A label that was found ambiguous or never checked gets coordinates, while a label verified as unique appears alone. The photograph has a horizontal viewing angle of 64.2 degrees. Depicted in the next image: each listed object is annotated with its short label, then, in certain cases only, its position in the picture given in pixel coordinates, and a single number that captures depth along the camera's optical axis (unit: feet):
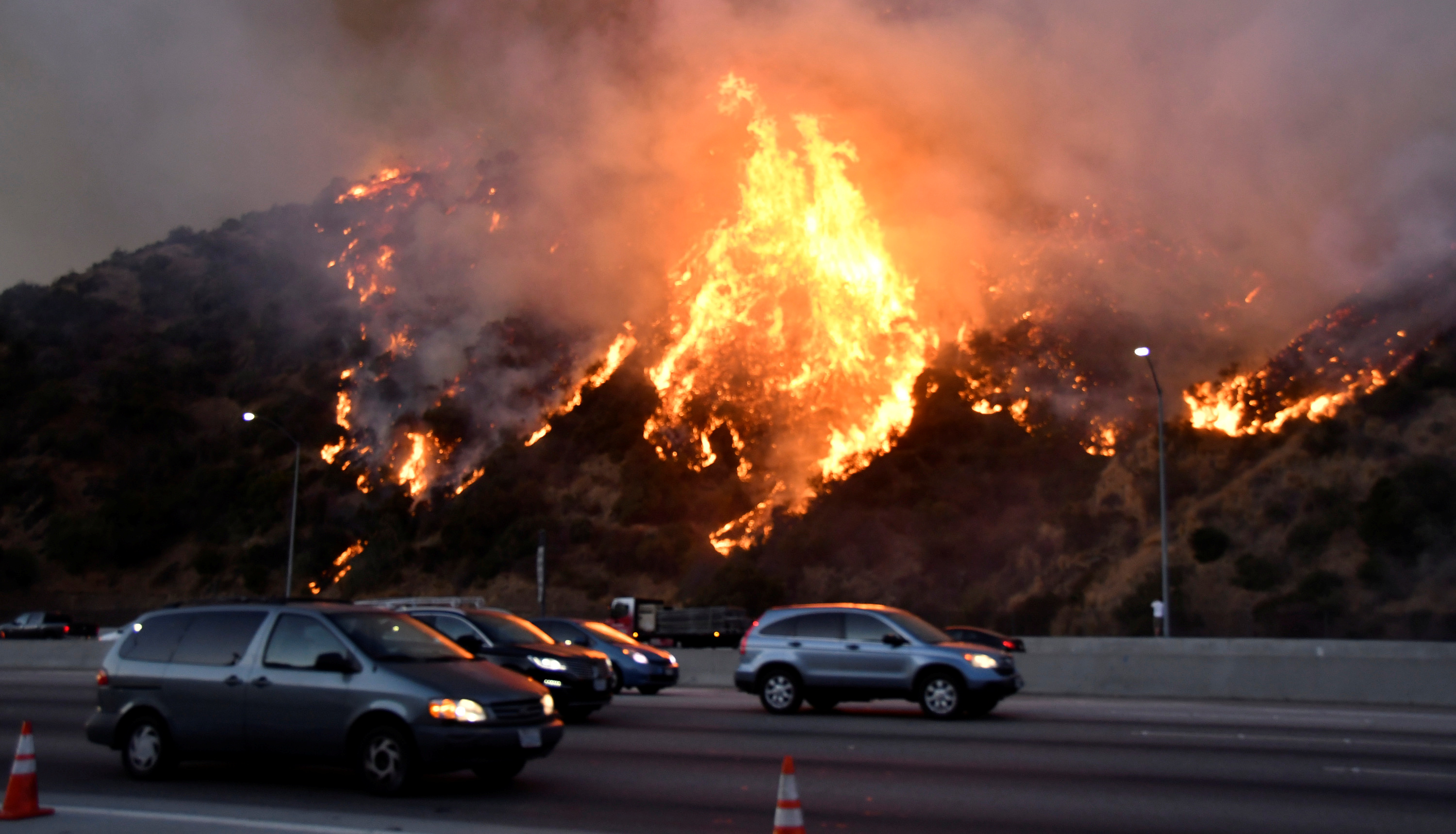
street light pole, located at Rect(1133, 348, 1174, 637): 106.83
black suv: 48.06
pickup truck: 150.20
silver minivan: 29.73
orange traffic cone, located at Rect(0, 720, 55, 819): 26.32
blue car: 62.85
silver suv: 51.67
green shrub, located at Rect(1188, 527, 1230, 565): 156.46
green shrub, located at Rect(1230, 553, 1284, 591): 150.00
